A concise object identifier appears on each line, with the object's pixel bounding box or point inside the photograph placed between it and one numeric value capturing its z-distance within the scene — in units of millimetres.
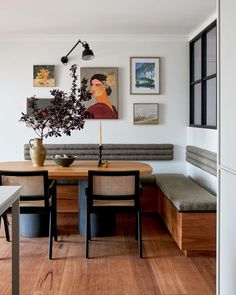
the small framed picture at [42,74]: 5488
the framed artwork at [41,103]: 5492
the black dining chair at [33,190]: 3441
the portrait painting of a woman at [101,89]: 5488
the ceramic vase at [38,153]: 4086
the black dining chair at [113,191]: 3494
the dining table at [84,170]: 3907
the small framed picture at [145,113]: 5547
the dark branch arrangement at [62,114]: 3982
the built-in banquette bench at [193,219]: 3562
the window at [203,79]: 4727
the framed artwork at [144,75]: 5512
